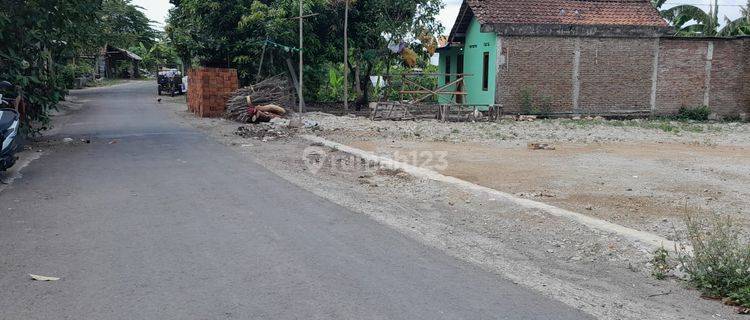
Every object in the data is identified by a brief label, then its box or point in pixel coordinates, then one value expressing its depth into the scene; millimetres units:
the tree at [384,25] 25484
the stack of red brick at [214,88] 22297
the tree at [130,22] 57962
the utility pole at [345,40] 24280
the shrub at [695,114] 24922
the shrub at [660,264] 5474
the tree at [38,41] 13148
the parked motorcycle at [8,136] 9047
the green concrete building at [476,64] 23891
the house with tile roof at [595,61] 23562
